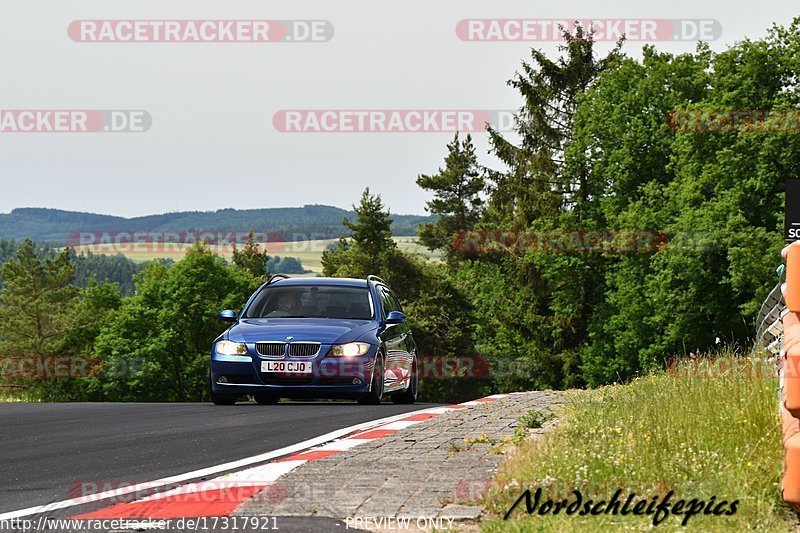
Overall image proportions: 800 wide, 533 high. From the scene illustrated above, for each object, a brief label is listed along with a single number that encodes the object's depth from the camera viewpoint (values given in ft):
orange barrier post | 39.52
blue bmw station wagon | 96.07
